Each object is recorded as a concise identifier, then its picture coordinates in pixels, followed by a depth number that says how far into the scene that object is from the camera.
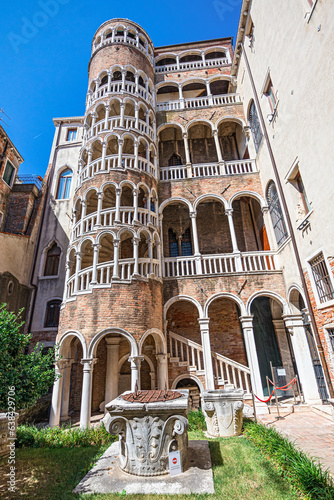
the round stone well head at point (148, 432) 5.46
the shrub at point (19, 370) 6.70
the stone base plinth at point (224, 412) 8.03
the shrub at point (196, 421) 8.98
